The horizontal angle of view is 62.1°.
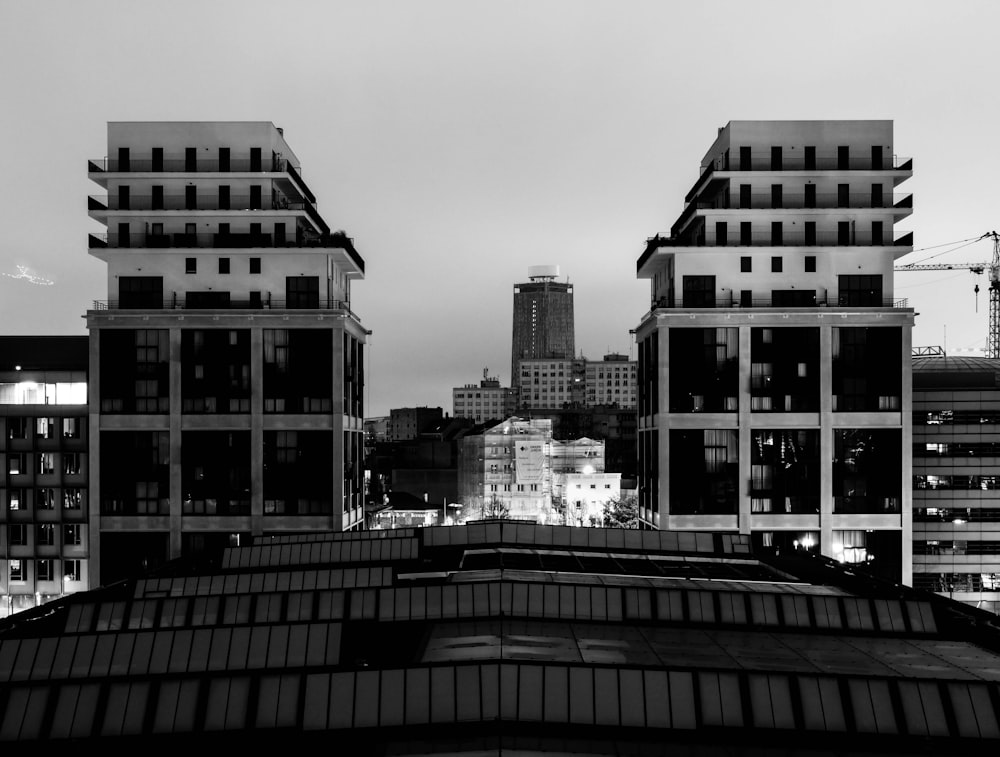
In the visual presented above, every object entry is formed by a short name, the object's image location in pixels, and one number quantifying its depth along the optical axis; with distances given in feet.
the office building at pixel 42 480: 257.34
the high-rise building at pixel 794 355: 257.55
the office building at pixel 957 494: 274.16
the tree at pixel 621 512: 395.14
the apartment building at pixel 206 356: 255.91
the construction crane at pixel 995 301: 484.66
